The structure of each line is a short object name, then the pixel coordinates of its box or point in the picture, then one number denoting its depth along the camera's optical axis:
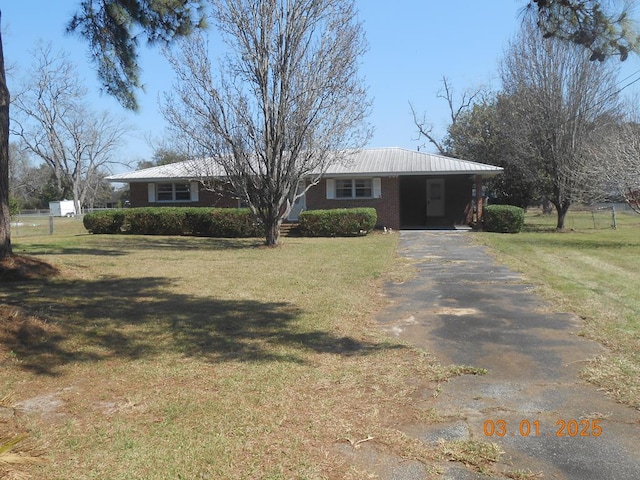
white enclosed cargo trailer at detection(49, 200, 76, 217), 60.81
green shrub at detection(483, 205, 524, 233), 22.69
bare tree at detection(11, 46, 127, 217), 58.69
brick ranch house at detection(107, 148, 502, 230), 24.20
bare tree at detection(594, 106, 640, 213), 16.56
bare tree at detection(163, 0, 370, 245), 15.16
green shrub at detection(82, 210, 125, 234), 23.30
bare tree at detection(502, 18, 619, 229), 23.56
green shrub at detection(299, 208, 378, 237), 21.44
